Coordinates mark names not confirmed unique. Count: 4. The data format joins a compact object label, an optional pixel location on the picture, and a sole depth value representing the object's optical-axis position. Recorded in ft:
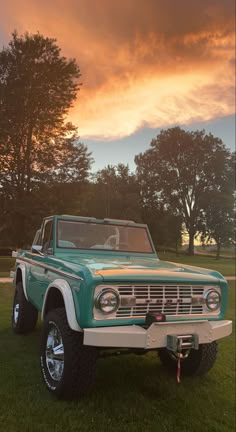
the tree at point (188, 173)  166.81
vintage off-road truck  12.21
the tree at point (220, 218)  159.94
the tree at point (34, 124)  81.15
